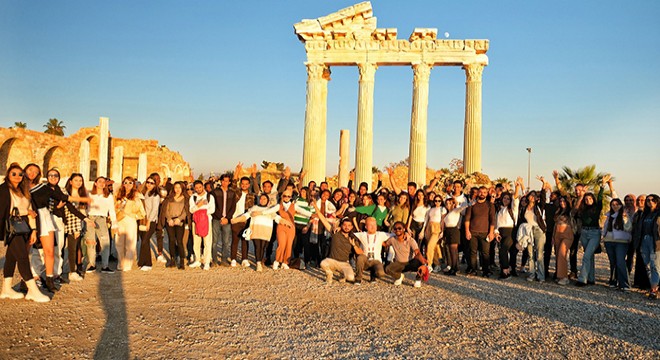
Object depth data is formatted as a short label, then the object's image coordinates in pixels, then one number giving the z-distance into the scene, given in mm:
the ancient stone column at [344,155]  23625
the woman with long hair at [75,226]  7617
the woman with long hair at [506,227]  9141
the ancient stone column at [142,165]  32219
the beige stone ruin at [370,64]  23625
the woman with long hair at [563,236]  8742
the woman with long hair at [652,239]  7562
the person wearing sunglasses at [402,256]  8172
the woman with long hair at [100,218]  8164
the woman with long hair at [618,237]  8281
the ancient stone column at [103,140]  28469
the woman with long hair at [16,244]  6117
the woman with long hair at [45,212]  6500
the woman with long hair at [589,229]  8562
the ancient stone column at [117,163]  32688
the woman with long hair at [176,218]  8977
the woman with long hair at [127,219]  8695
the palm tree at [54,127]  52772
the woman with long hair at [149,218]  8977
